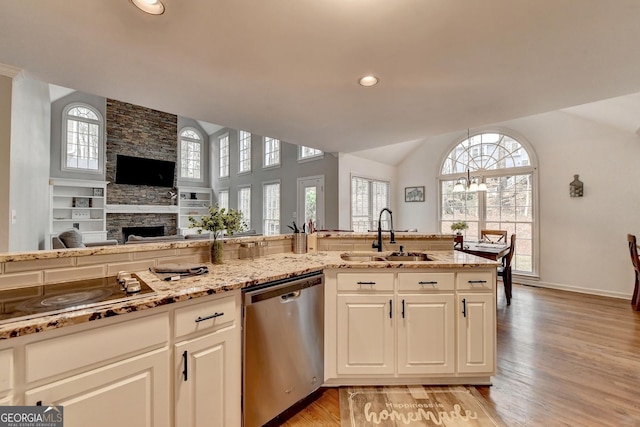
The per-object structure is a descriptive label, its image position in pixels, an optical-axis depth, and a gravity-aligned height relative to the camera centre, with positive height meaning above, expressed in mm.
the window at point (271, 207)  7348 +167
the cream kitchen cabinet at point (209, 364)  1255 -750
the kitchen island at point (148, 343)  921 -539
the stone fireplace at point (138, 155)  7602 +1748
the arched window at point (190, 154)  9414 +2099
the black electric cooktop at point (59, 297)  1005 -365
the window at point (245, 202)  8242 +347
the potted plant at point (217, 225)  1991 -89
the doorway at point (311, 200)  6035 +313
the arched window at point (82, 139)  6934 +1986
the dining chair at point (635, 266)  3486 -706
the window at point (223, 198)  9234 +529
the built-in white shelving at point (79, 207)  6668 +165
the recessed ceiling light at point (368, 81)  2297 +1152
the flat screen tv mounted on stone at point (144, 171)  7684 +1256
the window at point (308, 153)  6125 +1412
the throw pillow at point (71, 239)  3848 -371
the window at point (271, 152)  7293 +1676
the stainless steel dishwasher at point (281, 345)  1519 -819
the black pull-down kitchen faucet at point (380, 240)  2508 -261
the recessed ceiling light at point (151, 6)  1453 +1139
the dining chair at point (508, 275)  3855 -892
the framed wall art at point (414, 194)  6508 +466
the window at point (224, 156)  9164 +1973
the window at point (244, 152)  8289 +1910
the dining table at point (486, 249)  3611 -514
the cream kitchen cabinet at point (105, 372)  927 -604
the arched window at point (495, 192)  5055 +428
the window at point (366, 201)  6023 +270
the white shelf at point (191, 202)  9055 +385
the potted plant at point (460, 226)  4789 -236
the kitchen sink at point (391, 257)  2422 -401
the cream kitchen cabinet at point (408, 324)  1971 -816
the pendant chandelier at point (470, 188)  4546 +434
